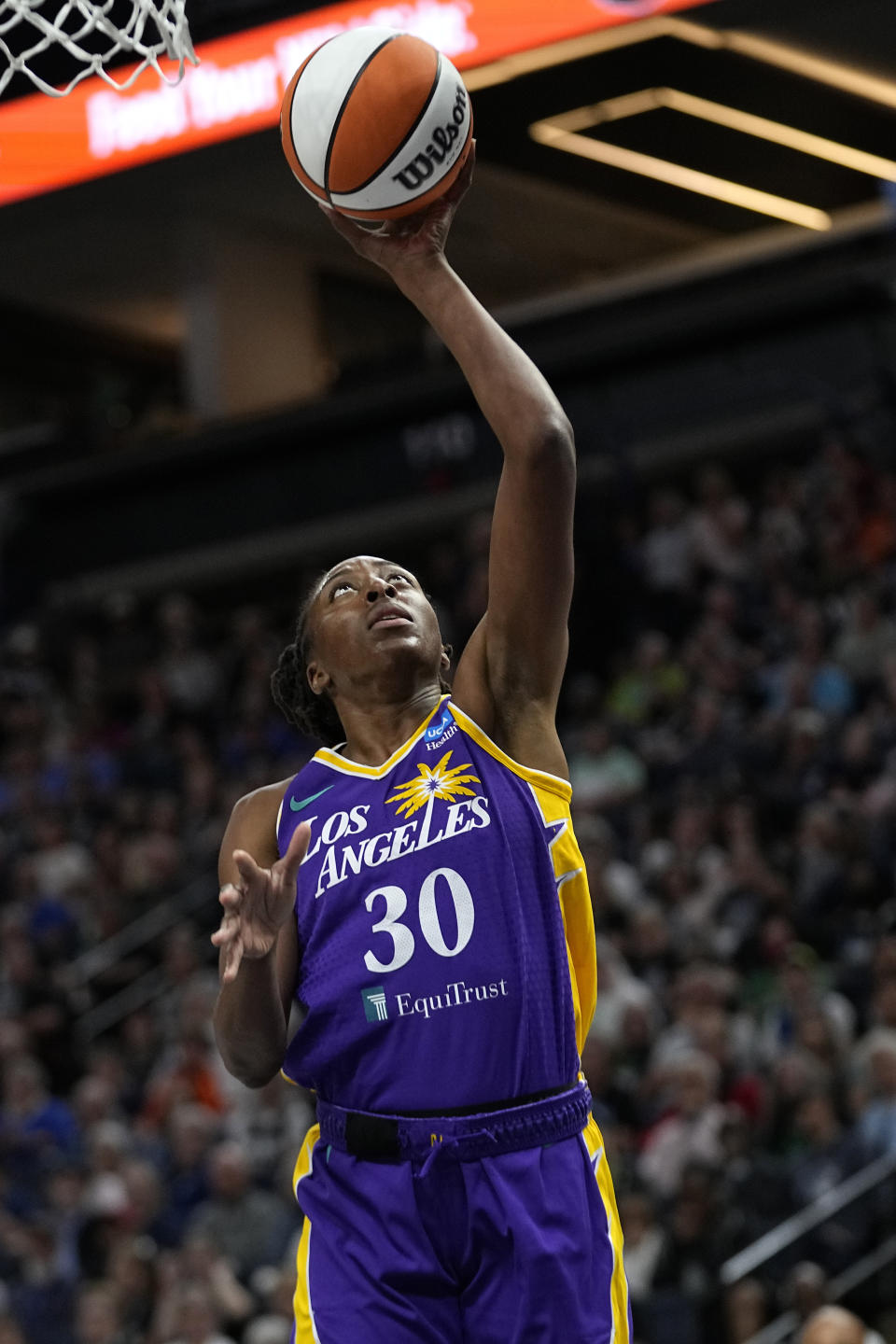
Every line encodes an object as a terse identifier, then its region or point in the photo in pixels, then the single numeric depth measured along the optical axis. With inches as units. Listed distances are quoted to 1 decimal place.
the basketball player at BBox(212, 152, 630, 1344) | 231.8
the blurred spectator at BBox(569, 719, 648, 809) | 876.6
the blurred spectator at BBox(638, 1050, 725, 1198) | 612.1
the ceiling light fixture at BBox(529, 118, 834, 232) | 1085.1
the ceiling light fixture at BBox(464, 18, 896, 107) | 856.3
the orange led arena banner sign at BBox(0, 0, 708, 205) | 716.7
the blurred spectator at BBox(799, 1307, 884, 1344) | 426.0
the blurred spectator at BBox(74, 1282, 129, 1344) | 653.9
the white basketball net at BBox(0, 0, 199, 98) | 328.5
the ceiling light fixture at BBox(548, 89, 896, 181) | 1037.2
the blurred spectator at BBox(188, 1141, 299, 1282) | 672.4
